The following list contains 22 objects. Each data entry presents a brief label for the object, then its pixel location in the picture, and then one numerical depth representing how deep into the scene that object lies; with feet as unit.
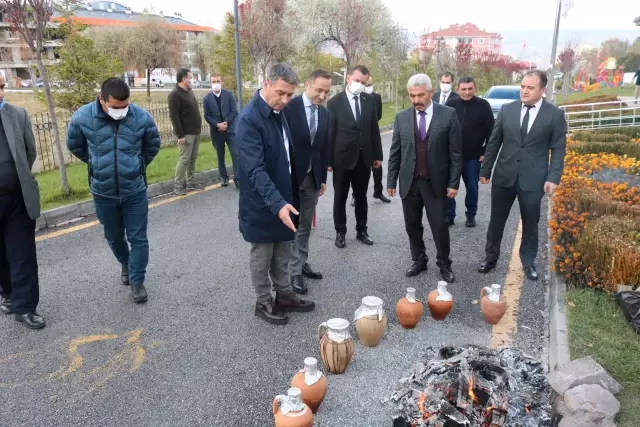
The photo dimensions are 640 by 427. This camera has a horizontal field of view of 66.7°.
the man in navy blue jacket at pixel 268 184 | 11.45
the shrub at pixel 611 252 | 13.00
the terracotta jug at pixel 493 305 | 12.27
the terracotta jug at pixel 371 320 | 11.30
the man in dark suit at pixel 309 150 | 14.17
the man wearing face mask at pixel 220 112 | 26.96
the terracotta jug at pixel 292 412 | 8.27
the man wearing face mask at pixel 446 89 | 23.06
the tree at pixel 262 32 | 68.44
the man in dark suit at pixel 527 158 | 14.73
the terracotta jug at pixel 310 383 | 9.07
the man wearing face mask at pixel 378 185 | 24.98
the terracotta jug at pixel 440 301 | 12.68
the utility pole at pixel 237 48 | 33.14
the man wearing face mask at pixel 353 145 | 18.34
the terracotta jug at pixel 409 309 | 12.24
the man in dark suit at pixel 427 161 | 14.78
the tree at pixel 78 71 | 33.65
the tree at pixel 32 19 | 21.43
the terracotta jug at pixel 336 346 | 10.32
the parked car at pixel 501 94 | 60.70
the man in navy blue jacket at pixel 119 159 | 12.96
